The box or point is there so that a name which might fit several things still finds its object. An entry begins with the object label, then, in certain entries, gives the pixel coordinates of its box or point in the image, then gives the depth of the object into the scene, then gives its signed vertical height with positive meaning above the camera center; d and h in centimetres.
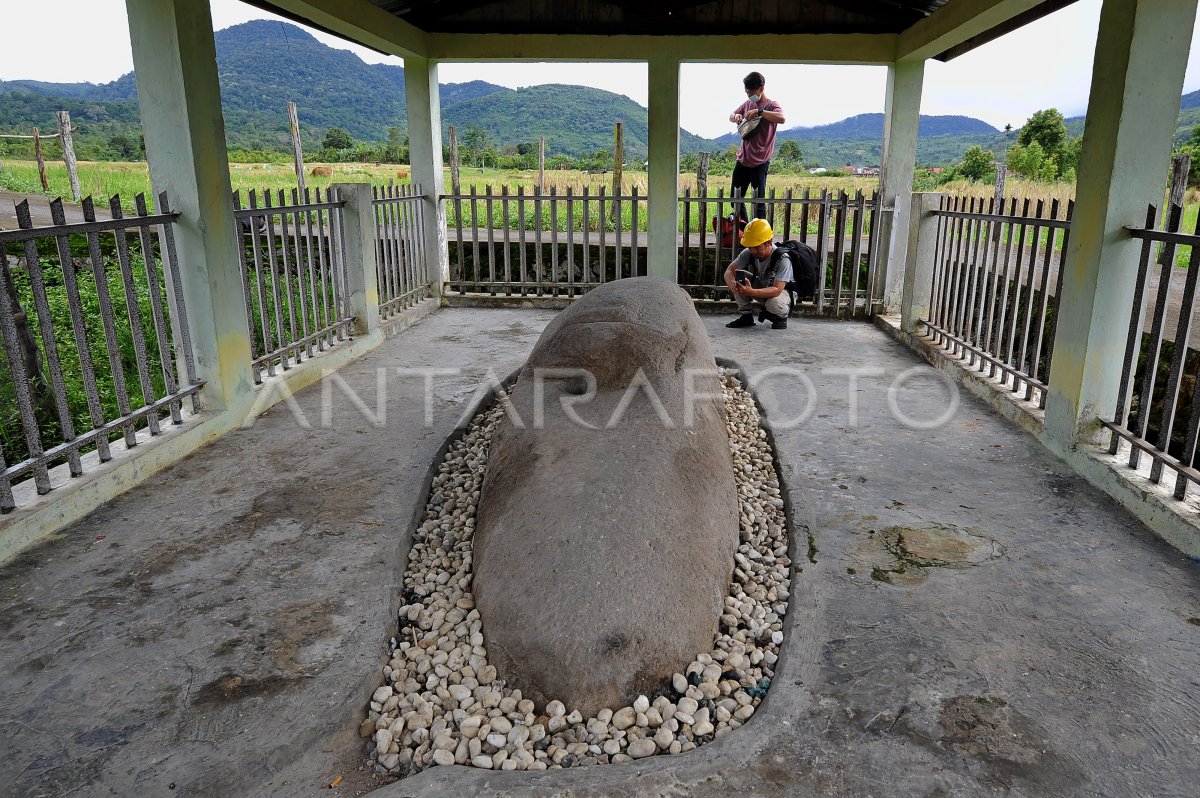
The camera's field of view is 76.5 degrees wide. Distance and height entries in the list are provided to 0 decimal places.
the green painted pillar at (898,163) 878 +35
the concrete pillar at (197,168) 454 +18
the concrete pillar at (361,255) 708 -55
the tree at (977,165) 3681 +132
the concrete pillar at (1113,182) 412 +6
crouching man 793 -89
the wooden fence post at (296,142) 1595 +114
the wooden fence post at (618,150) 1490 +88
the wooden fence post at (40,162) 1973 +93
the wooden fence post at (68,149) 1552 +98
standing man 914 +70
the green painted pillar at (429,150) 912 +54
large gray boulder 258 -127
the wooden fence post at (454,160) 1018 +66
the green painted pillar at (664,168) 883 +30
